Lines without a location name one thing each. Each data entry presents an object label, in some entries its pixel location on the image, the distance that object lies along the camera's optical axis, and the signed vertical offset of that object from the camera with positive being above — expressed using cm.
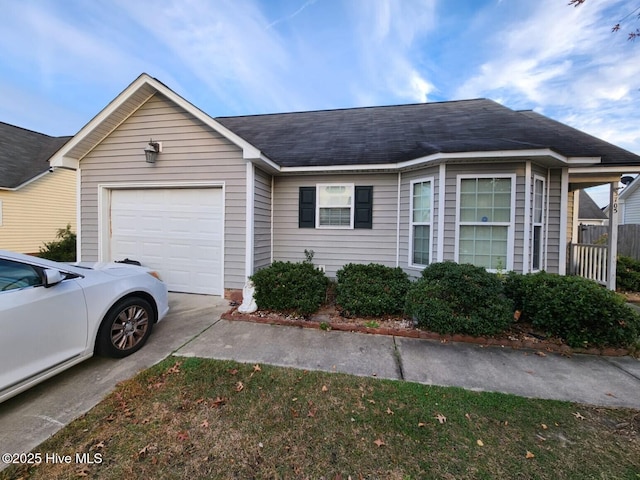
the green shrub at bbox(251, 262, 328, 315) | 470 -104
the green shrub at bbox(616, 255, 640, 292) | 670 -91
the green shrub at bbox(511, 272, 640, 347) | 357 -107
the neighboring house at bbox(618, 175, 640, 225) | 1554 +226
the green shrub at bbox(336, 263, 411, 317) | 464 -103
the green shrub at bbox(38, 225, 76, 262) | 934 -77
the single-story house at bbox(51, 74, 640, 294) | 512 +92
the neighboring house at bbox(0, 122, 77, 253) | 1041 +150
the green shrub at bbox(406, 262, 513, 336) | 389 -104
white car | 227 -88
